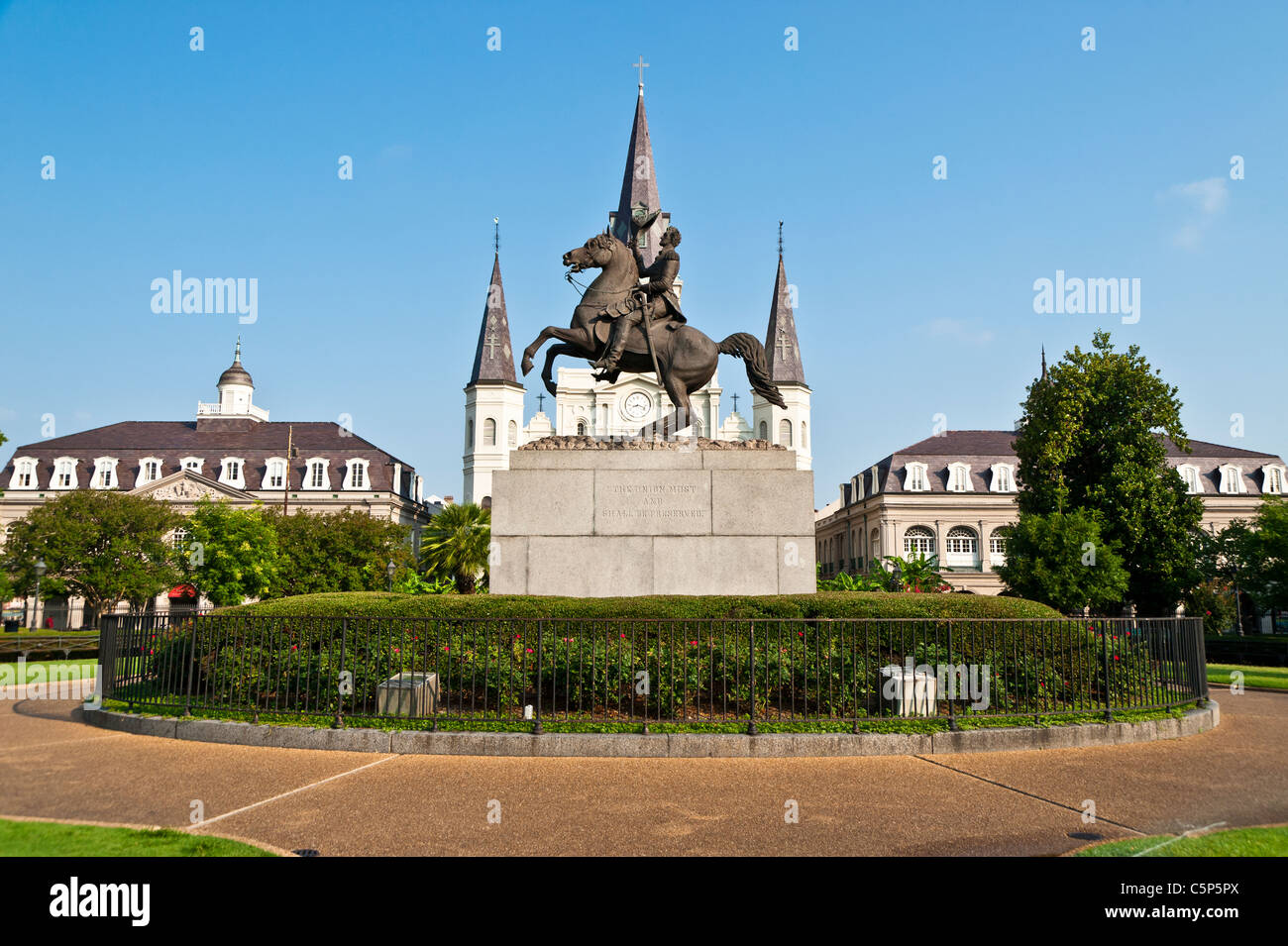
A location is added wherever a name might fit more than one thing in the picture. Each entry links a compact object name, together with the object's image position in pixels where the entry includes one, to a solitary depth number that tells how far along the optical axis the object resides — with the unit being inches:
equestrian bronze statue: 558.9
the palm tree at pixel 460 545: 1578.5
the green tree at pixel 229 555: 1860.2
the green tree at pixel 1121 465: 1451.8
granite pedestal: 520.4
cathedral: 3203.7
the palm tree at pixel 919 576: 1096.2
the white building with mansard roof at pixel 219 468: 3245.6
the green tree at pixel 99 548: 2388.0
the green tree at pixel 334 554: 2318.3
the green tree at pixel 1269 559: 1667.1
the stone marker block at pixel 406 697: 394.9
